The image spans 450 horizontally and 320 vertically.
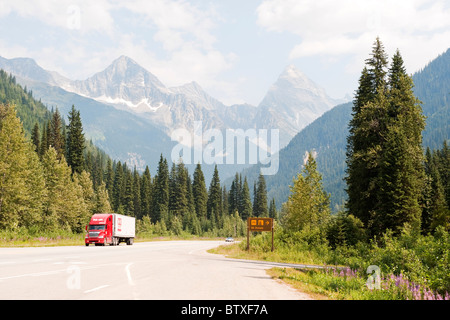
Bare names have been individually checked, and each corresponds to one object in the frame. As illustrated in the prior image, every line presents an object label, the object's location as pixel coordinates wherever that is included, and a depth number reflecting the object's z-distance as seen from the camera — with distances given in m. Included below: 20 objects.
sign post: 33.47
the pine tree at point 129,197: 122.68
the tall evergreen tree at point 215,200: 139.43
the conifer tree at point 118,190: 126.94
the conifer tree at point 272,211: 155.88
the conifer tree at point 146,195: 126.56
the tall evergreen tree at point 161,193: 124.25
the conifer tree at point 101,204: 74.75
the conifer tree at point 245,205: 148.50
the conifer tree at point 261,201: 154.75
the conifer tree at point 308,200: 45.57
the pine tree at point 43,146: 91.74
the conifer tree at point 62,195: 55.74
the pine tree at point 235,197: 154.12
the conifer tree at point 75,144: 85.19
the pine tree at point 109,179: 136.06
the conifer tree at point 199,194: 136.38
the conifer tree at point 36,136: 101.88
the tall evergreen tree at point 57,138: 88.75
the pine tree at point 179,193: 123.94
